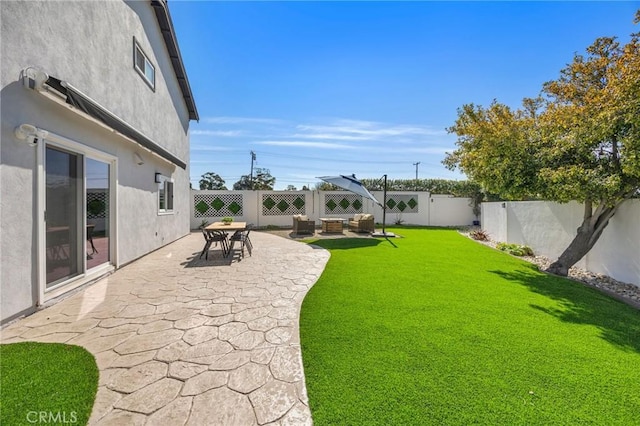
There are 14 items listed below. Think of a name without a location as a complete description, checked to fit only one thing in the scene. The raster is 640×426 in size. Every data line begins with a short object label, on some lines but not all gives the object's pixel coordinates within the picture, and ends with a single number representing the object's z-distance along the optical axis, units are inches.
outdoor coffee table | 582.0
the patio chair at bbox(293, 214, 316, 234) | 547.2
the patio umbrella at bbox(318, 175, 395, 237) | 546.9
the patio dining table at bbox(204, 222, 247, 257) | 318.7
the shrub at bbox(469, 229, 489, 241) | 538.9
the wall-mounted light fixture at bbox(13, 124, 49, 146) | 145.4
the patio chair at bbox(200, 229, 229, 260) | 315.9
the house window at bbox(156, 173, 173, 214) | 377.5
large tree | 202.7
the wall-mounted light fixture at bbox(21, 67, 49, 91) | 145.3
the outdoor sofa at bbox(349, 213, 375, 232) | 587.5
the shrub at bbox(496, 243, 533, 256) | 392.1
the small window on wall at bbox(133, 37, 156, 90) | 303.4
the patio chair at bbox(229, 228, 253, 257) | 329.7
